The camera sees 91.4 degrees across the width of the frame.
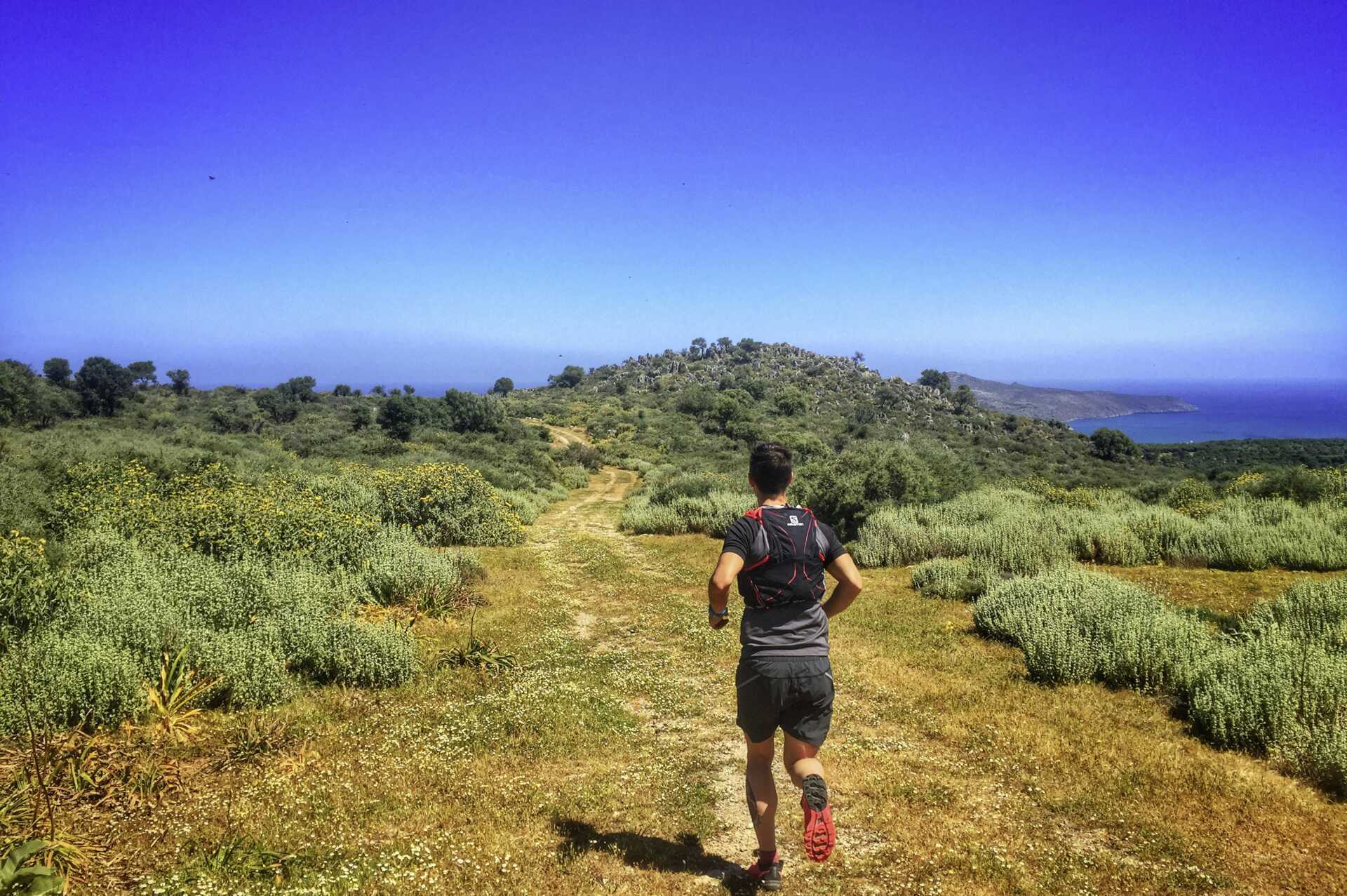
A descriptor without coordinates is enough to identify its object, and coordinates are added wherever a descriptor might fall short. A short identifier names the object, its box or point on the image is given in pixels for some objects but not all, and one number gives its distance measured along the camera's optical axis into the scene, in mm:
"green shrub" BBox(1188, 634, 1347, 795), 5129
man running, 3621
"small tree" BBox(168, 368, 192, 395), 57534
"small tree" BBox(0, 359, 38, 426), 29859
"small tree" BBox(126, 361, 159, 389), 50388
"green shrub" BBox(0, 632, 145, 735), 5391
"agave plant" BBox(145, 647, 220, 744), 5719
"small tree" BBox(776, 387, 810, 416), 61750
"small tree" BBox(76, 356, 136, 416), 40719
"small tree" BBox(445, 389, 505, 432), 45406
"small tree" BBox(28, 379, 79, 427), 32812
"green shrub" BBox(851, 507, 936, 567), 13898
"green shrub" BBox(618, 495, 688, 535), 19328
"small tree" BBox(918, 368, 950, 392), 82562
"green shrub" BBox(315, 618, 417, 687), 7312
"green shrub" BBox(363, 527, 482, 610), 10266
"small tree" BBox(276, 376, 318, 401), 57938
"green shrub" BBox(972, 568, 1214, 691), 6930
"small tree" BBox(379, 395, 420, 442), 38750
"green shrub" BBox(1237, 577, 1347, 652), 6793
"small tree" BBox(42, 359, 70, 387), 45597
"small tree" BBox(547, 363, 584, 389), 107812
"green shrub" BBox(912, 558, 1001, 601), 11031
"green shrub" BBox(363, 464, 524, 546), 16234
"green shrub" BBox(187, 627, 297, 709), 6438
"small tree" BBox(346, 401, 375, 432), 40906
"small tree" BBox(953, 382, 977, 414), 70312
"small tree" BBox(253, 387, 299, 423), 46750
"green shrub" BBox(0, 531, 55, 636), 6668
